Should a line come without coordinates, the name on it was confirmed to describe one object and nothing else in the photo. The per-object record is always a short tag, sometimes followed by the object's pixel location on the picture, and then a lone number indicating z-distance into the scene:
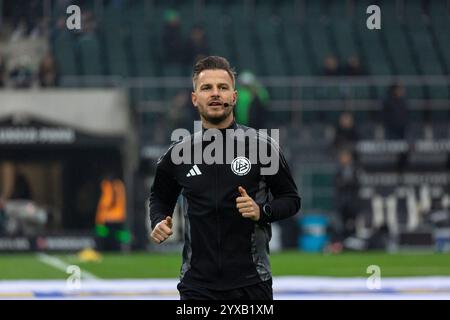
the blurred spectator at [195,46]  26.70
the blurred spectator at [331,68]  26.16
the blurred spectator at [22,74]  24.82
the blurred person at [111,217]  23.39
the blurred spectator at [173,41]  27.34
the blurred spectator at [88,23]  27.53
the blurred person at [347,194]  23.66
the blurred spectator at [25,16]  26.17
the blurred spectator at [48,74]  24.53
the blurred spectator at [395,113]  24.72
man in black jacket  6.95
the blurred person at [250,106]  23.56
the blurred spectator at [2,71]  24.80
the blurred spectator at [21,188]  23.75
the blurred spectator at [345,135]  24.63
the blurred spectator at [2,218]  23.44
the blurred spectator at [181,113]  24.14
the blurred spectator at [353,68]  26.11
